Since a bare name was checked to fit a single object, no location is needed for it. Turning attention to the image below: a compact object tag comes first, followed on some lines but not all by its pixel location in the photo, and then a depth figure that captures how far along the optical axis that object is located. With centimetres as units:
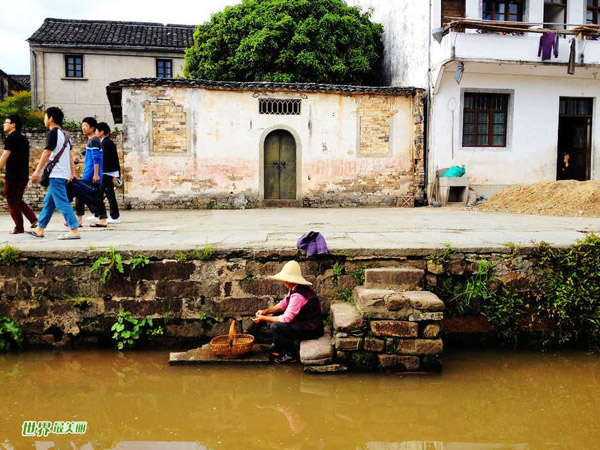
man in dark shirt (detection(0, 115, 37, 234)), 577
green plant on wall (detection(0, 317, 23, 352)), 459
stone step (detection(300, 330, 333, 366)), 402
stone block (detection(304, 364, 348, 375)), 401
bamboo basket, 420
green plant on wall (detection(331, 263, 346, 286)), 473
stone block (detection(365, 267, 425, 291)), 439
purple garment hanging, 1293
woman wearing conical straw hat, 427
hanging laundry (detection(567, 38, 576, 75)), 1310
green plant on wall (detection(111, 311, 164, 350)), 466
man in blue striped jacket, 695
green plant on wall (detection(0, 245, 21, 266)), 466
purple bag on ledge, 464
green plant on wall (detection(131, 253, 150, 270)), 466
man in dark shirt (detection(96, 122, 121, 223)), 756
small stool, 1355
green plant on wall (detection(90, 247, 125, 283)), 464
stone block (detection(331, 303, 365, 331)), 405
